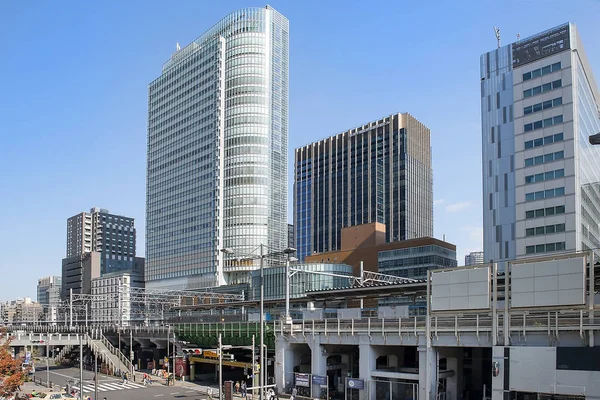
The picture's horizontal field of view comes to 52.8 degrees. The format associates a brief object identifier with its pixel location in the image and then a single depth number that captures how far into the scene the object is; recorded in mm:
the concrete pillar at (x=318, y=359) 49094
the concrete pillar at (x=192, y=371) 68438
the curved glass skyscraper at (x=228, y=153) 169625
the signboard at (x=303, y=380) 48812
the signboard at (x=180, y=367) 69062
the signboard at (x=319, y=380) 47656
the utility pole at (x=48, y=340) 81288
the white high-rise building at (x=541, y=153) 88438
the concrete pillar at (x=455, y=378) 43281
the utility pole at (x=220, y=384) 36053
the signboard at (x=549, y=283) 33844
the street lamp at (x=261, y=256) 31627
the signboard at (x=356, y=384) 44594
